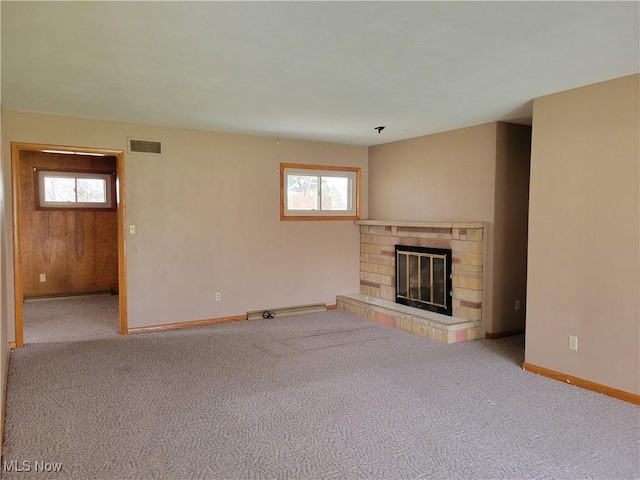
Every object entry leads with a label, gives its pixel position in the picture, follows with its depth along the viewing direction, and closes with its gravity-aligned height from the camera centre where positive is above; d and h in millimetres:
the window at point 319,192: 5879 +341
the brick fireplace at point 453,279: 4746 -727
